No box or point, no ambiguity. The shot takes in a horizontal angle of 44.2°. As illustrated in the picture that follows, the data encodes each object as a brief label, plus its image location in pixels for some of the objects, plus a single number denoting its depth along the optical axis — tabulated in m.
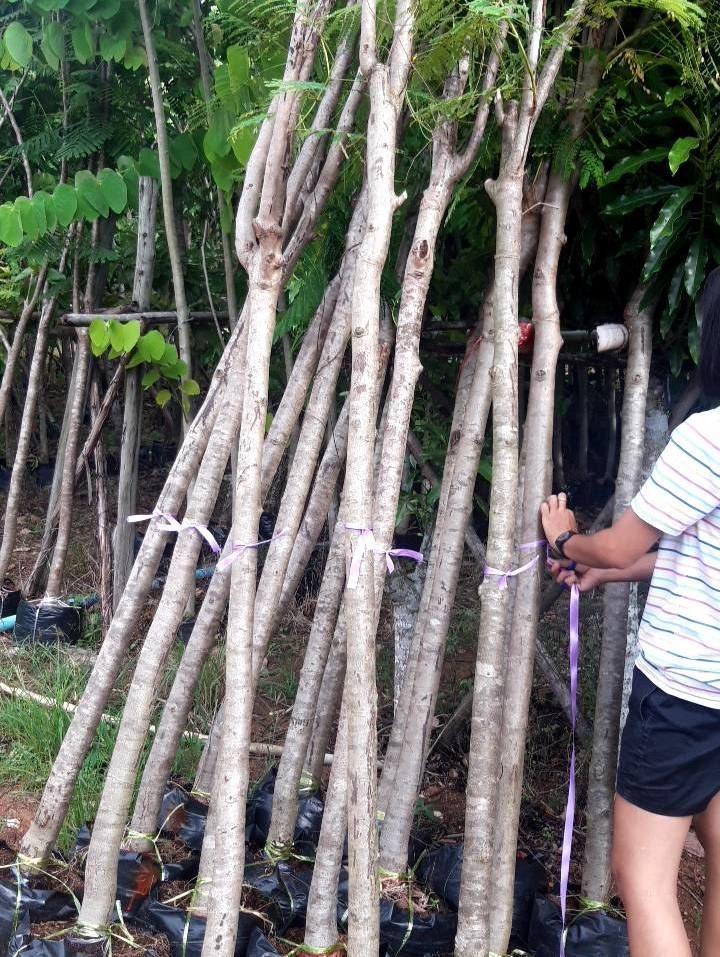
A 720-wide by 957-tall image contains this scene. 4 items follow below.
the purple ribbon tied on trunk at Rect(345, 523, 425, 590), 1.83
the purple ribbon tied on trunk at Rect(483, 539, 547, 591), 2.11
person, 1.73
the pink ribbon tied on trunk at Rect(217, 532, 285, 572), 1.98
